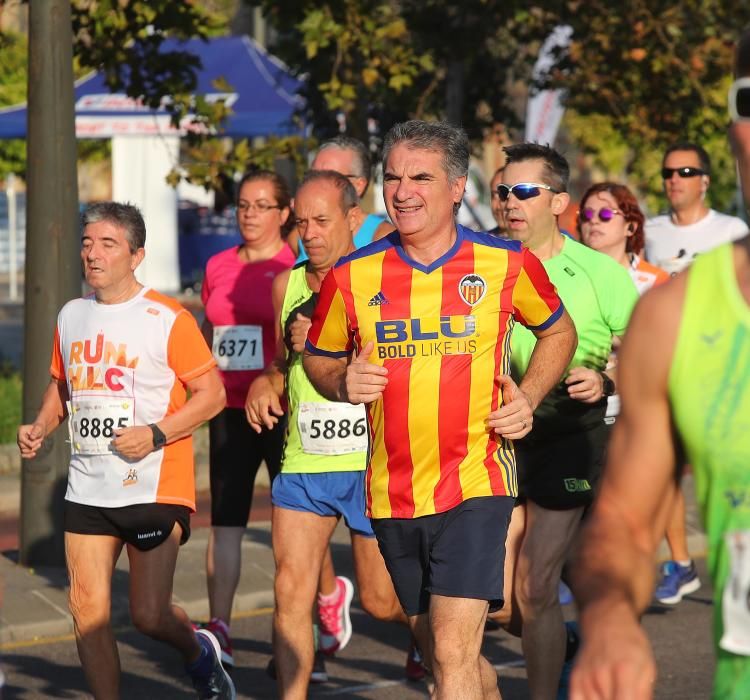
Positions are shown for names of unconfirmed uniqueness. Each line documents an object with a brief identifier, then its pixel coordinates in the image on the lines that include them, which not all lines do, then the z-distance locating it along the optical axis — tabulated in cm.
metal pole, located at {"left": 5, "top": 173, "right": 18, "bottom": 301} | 6000
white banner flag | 3044
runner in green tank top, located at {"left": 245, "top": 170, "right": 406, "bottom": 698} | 1223
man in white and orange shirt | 1180
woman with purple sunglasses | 1606
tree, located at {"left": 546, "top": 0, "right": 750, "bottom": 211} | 2806
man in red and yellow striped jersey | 1029
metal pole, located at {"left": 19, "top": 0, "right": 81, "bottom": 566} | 1805
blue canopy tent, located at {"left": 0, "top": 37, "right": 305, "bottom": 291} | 3503
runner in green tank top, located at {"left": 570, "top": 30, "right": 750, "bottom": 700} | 501
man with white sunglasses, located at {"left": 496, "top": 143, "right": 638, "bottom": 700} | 1213
